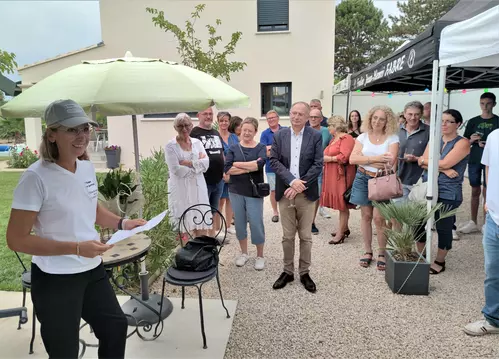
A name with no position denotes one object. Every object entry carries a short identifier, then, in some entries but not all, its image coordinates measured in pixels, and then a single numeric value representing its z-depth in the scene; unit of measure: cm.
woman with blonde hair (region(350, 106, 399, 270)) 416
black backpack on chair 290
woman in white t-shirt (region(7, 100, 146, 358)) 167
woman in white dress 413
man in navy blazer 372
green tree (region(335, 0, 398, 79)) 3356
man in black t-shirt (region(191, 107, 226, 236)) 462
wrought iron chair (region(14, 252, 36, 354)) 271
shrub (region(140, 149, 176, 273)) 416
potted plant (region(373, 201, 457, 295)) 370
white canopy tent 278
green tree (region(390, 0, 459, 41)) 3234
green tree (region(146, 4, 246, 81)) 891
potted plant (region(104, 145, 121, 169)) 1280
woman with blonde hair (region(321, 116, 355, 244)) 503
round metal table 251
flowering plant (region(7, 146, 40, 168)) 1390
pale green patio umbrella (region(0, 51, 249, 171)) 251
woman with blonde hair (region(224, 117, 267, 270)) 419
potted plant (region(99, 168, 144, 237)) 285
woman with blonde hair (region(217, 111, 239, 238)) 541
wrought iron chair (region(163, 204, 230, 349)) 273
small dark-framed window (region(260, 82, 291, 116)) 1209
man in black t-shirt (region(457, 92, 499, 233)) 549
